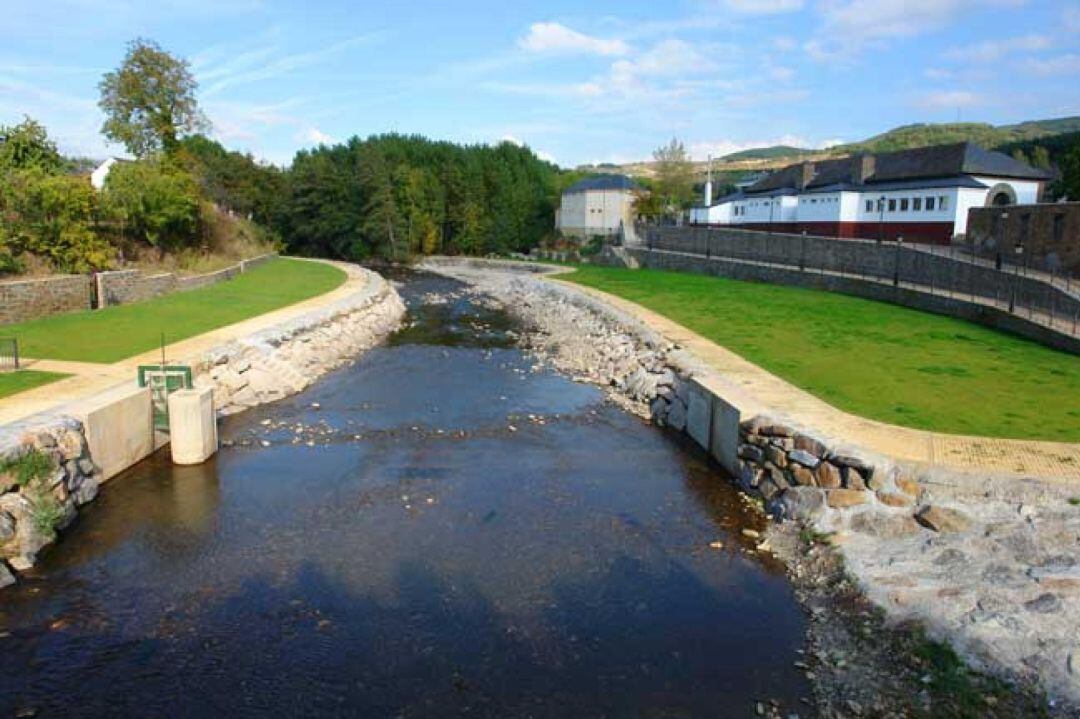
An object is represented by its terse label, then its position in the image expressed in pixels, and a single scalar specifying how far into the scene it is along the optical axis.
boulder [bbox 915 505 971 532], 10.21
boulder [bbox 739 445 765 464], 13.48
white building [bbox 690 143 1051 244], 40.12
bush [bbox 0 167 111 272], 26.42
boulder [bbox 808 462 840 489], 11.66
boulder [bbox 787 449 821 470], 12.13
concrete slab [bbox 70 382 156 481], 13.17
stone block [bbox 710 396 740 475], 14.47
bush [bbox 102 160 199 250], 32.81
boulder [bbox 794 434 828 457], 12.10
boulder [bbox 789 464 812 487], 12.15
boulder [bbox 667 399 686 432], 17.66
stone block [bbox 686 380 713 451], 16.06
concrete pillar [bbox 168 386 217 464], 14.48
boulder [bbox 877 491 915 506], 10.81
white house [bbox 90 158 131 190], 49.12
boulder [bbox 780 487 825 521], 11.65
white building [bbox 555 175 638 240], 78.50
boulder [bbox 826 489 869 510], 11.20
